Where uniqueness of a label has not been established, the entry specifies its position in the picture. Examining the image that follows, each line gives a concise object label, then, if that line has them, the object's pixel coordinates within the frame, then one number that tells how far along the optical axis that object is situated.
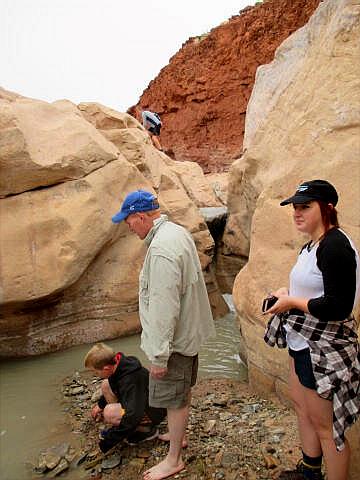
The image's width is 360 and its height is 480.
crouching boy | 2.93
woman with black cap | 1.80
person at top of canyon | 10.18
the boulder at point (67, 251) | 5.10
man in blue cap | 2.33
